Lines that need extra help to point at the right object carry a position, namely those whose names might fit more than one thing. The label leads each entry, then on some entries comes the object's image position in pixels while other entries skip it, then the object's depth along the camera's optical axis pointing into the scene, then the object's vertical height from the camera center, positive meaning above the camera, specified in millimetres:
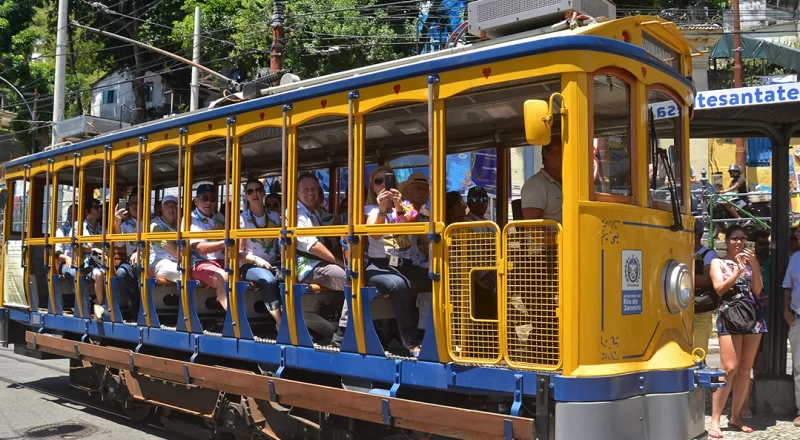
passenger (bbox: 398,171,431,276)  5746 +292
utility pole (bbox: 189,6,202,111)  19359 +4513
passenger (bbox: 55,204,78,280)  9079 -52
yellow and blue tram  4547 -143
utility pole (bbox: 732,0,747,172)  19609 +4534
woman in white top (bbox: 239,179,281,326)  6422 -43
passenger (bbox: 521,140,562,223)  4992 +347
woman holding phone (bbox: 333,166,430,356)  5520 -119
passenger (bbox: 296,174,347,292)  6102 -126
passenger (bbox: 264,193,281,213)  7301 +416
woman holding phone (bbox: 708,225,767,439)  7418 -793
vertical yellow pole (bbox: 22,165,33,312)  10197 +502
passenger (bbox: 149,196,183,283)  7562 -17
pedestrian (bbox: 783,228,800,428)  7762 -577
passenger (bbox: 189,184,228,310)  6969 +1
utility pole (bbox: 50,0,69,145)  19922 +4734
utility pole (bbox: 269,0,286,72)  15562 +4251
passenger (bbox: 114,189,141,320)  8188 -155
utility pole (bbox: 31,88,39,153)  32788 +5210
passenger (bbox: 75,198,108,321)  8470 -94
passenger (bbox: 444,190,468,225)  6047 +315
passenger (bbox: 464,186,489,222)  6840 +394
